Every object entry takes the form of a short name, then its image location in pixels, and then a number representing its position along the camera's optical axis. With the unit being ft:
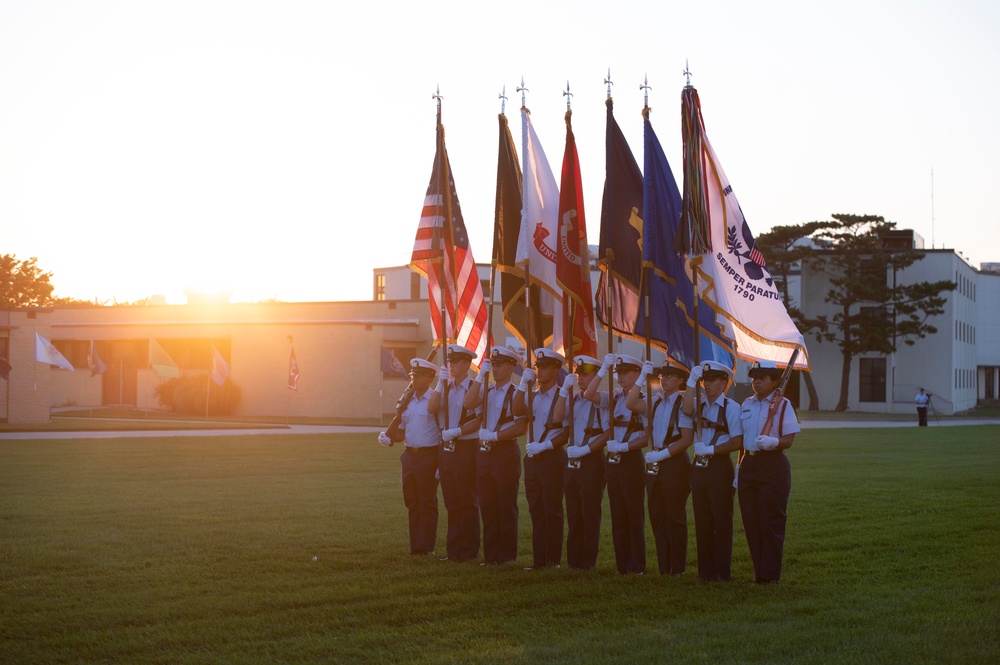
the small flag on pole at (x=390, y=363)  147.43
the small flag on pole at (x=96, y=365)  152.30
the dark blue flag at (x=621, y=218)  39.78
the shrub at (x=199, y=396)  168.96
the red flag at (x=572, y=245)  40.24
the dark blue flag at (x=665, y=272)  38.14
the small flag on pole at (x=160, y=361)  140.26
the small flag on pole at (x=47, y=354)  128.06
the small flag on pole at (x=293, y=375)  139.54
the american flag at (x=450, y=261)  44.34
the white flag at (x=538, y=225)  40.78
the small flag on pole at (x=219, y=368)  141.90
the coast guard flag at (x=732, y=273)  36.29
